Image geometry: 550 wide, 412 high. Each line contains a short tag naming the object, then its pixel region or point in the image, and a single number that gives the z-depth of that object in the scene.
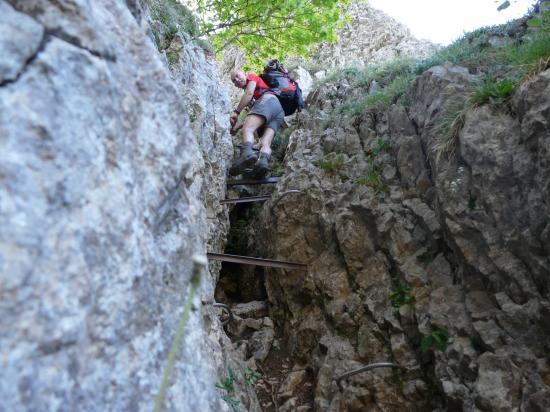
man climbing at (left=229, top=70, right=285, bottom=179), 8.63
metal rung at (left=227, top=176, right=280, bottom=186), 8.70
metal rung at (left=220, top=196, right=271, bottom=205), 8.01
